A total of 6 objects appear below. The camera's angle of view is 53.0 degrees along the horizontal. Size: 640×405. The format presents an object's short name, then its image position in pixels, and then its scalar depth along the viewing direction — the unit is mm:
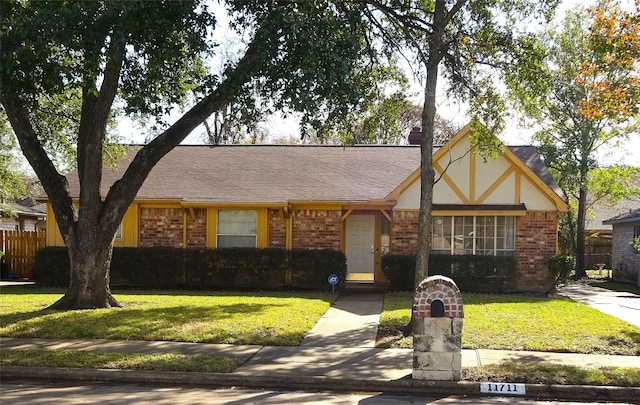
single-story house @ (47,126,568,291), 18453
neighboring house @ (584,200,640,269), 34406
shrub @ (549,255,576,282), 17844
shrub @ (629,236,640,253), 18438
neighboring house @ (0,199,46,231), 30766
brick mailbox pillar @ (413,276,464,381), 8047
